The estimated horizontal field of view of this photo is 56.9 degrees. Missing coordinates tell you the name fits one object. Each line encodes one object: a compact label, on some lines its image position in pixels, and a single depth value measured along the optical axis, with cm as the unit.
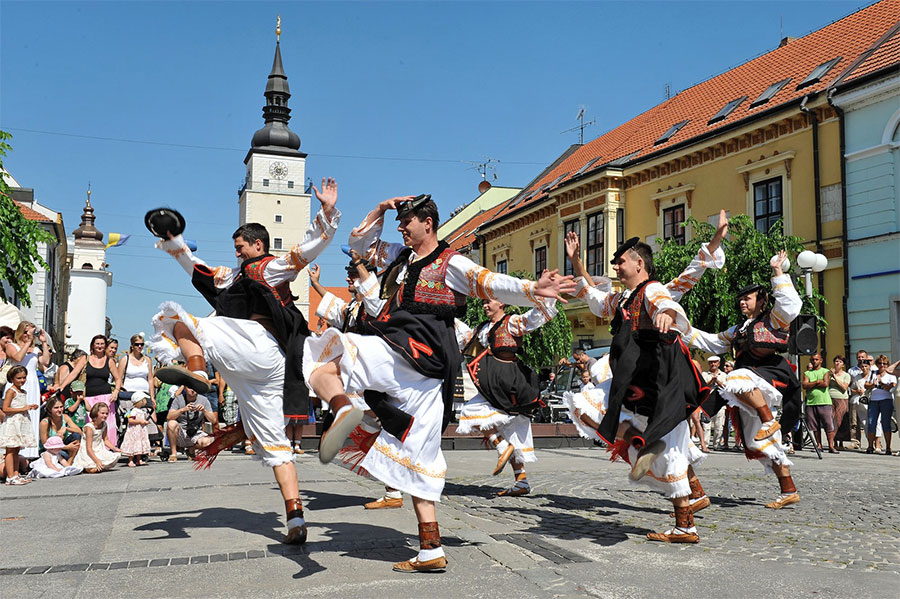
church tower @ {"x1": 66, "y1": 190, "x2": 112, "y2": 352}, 8319
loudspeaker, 1039
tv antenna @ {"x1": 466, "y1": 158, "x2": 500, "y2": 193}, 5956
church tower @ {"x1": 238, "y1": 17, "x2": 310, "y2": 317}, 11425
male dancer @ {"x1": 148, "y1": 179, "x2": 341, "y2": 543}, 516
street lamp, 1667
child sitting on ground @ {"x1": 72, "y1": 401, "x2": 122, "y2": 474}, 1084
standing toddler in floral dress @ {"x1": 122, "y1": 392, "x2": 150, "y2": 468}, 1184
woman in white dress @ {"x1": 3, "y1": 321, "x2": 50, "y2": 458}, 1025
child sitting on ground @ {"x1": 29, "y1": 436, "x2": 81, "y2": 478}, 1029
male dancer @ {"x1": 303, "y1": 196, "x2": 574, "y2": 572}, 448
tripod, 1572
